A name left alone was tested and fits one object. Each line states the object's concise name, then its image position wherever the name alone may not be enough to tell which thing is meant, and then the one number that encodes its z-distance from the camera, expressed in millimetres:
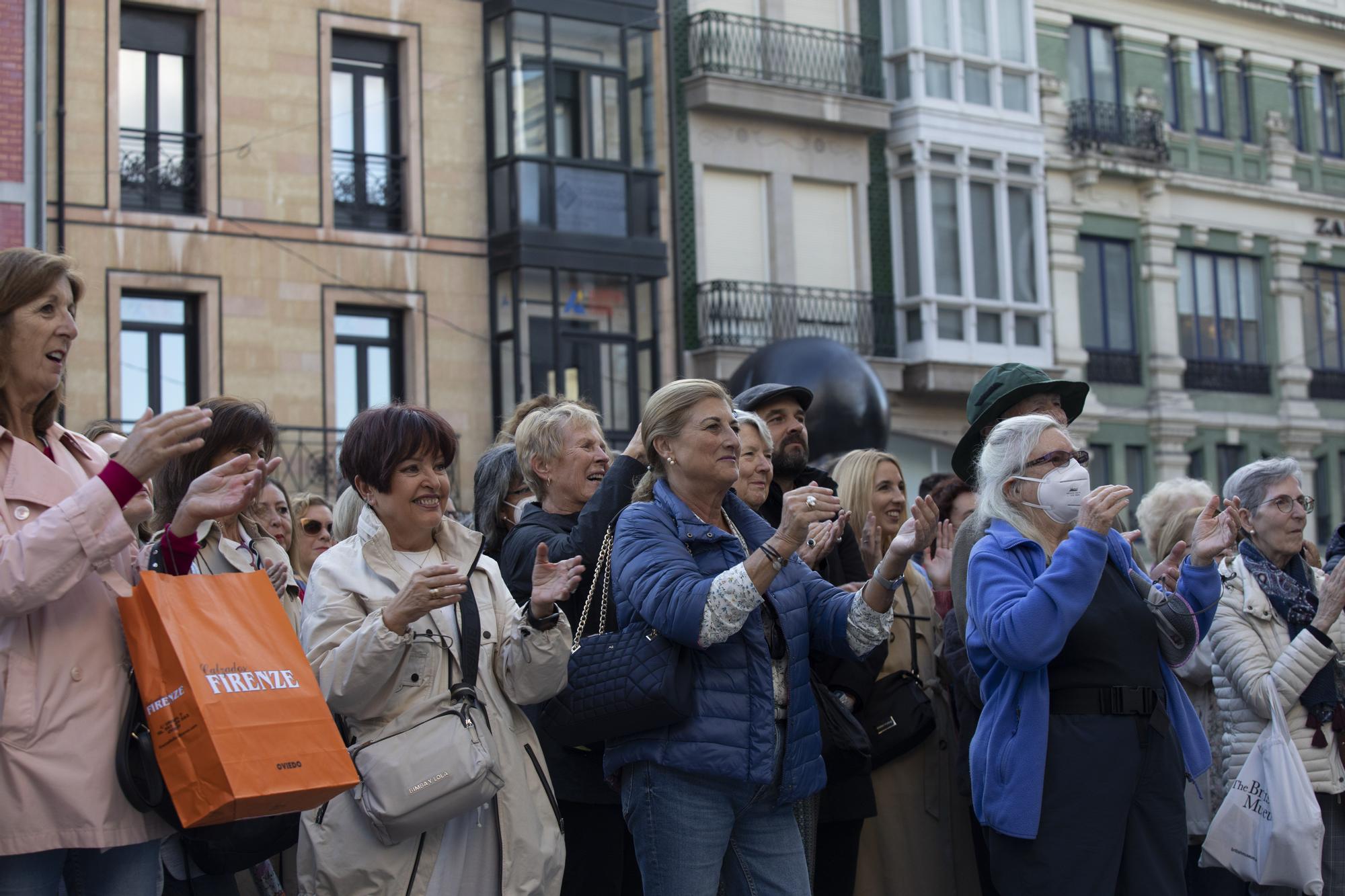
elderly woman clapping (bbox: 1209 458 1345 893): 7152
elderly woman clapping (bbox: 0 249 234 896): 4074
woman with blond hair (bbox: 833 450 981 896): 6848
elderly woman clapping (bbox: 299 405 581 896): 4859
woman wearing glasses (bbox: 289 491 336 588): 8055
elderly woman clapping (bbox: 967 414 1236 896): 5402
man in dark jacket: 6367
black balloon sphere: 12953
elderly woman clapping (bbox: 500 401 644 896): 5930
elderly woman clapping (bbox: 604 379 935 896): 5184
